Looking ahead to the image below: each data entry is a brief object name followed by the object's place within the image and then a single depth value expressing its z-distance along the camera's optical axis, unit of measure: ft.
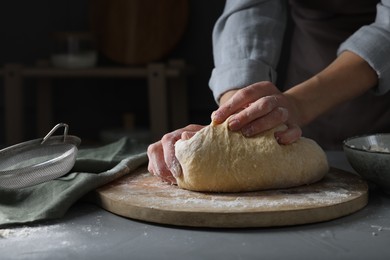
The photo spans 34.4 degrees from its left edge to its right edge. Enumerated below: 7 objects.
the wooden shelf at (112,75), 7.30
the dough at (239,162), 2.90
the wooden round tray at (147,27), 8.05
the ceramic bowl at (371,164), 2.88
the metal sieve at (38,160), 2.85
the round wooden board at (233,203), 2.52
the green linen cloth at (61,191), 2.67
